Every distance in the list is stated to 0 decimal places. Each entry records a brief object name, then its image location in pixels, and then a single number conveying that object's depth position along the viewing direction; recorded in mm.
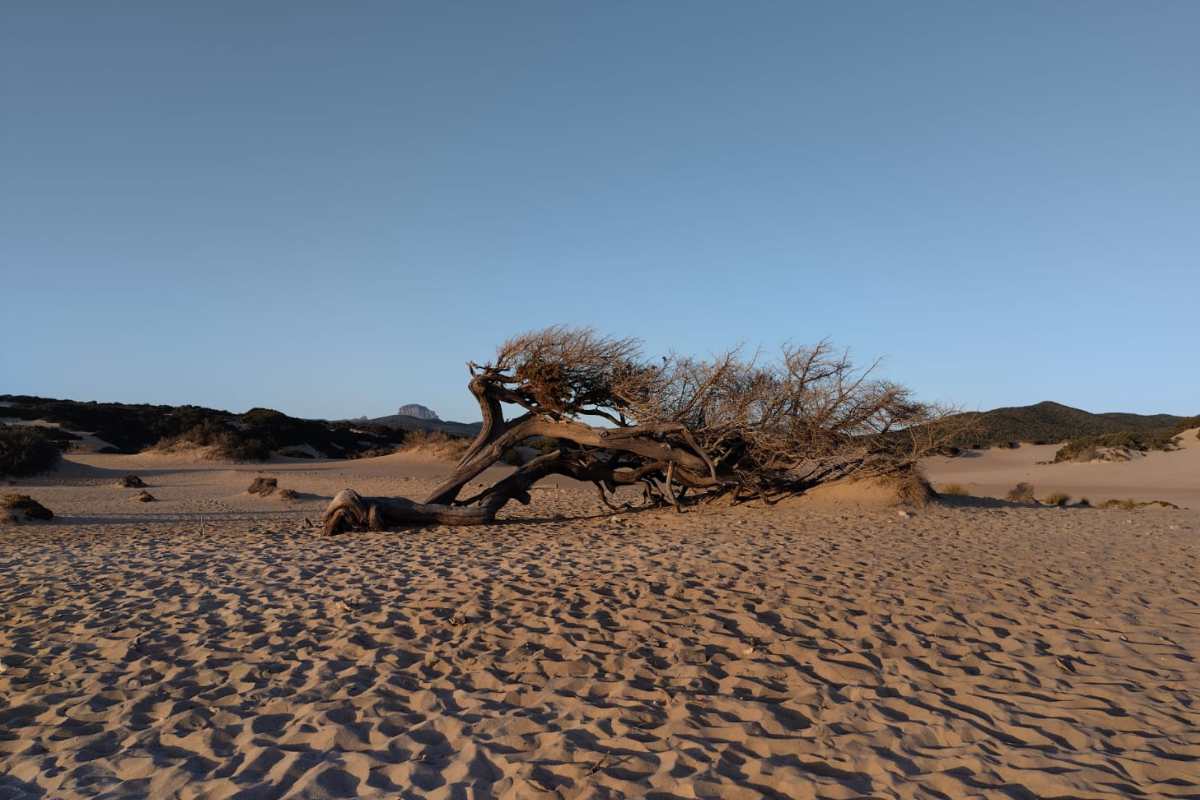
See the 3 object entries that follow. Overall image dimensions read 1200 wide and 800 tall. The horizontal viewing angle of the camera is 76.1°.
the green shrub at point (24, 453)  22109
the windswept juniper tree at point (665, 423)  13156
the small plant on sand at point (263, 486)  19891
